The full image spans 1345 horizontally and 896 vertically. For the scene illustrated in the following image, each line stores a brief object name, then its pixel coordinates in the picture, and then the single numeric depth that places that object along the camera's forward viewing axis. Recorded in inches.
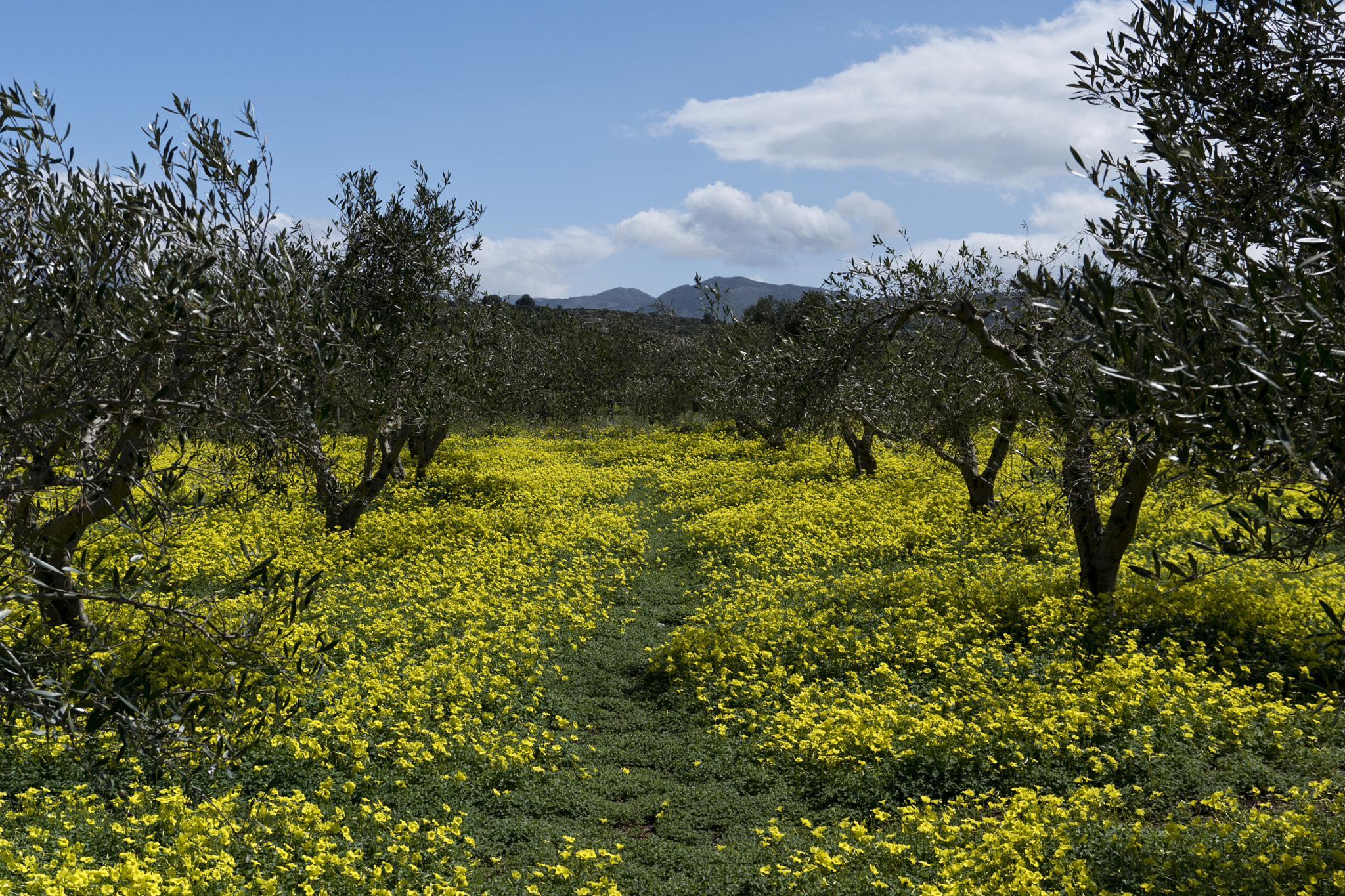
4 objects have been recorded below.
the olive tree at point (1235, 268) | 169.8
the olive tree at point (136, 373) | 188.9
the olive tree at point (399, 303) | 540.1
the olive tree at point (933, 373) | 469.7
